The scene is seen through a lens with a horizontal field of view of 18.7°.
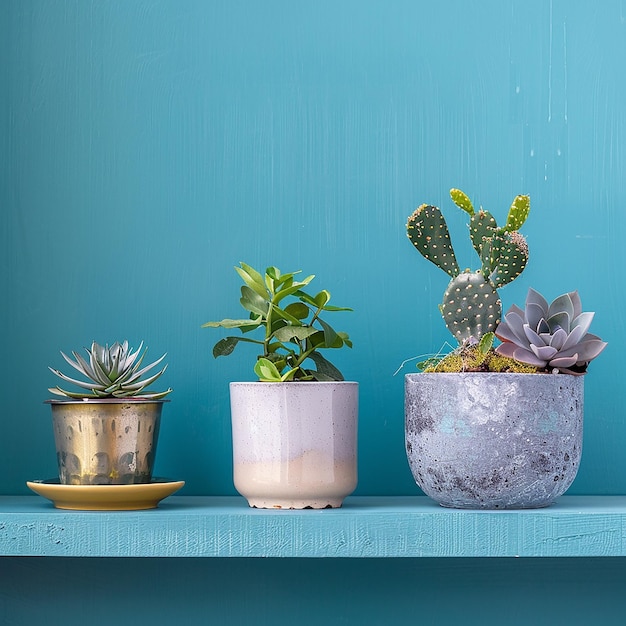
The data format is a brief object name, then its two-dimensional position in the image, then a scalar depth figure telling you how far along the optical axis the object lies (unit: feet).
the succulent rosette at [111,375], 5.66
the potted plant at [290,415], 5.57
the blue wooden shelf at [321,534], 5.39
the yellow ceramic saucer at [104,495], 5.52
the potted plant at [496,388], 5.47
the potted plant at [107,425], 5.59
